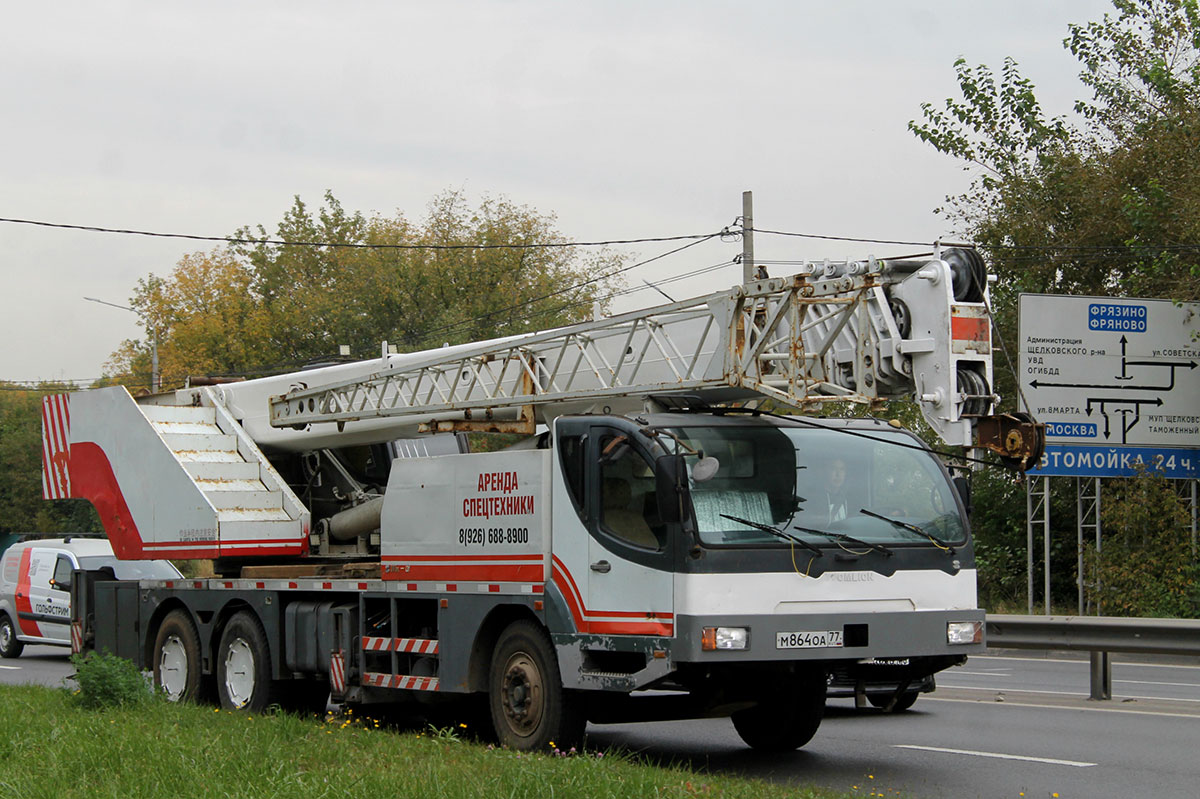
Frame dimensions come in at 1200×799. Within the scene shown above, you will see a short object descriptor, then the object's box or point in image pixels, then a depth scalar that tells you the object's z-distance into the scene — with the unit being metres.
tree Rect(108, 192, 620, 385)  50.03
